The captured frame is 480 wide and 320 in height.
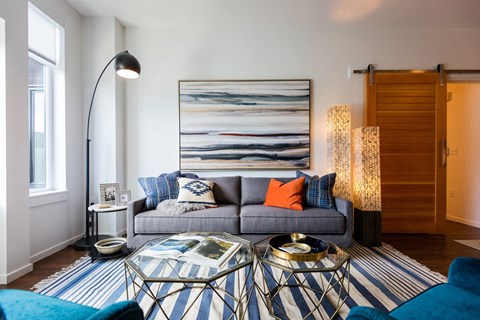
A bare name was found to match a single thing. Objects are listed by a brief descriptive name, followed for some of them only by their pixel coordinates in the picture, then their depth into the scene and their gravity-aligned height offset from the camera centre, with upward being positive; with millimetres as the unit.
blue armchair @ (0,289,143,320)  790 -557
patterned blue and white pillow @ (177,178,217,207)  2548 -385
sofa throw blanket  2326 -514
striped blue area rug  1481 -1011
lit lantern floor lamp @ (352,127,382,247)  2600 -401
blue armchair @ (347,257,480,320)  878 -611
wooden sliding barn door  3102 +184
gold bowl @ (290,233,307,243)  1580 -568
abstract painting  3139 +521
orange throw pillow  2479 -413
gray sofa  2275 -661
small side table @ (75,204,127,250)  2332 -937
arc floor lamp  2295 +934
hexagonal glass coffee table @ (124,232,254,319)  1113 -596
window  2428 +752
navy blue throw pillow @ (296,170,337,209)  2518 -388
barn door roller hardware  3102 +1223
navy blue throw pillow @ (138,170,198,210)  2564 -348
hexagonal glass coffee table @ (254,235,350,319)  1307 -966
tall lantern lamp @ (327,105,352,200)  2867 +149
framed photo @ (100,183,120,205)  2561 -387
